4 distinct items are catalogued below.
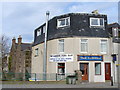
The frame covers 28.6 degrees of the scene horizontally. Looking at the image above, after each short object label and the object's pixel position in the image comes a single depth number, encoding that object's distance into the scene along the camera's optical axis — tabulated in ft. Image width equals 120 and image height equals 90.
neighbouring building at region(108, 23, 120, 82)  106.80
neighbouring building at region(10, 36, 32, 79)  221.23
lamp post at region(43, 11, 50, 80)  111.14
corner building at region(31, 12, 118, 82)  104.99
